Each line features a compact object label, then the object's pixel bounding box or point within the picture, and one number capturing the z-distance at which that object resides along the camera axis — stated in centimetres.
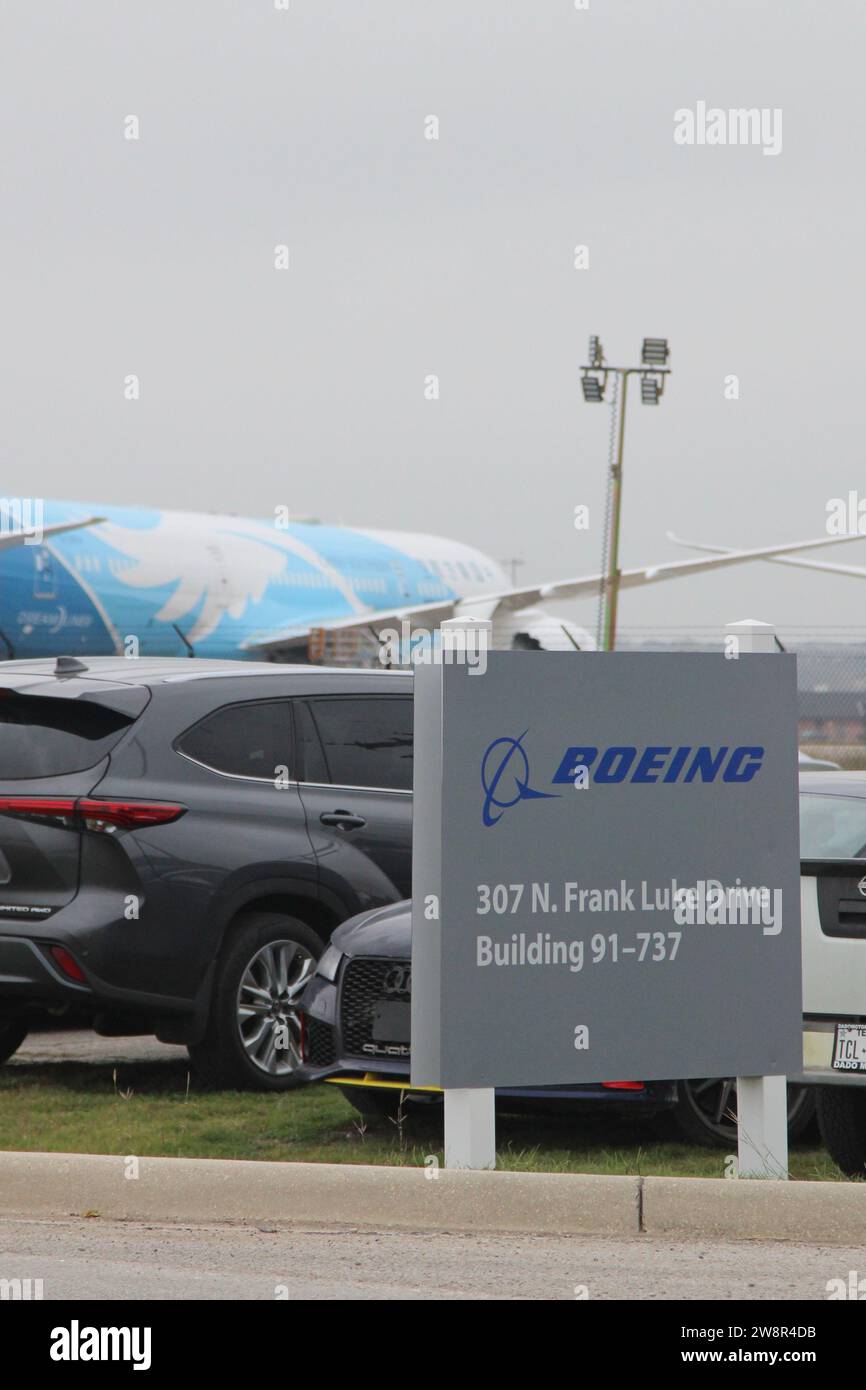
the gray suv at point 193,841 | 1691
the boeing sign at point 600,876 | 1390
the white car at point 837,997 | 1421
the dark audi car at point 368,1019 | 1538
